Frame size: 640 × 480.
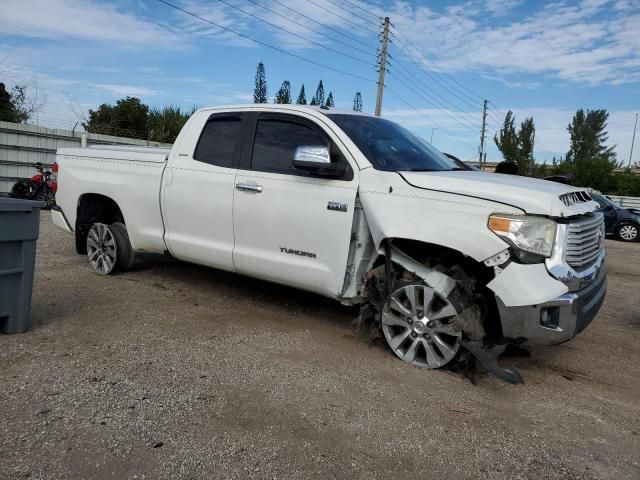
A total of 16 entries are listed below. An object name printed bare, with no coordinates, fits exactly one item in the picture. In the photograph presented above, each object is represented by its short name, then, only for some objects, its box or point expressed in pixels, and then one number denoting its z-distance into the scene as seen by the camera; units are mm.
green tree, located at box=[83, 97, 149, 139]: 21875
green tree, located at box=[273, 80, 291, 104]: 37688
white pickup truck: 3645
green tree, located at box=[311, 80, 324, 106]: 44806
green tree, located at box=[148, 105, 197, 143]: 20094
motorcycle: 13266
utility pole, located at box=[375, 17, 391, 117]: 28177
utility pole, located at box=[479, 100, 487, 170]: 59544
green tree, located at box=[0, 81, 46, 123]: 17103
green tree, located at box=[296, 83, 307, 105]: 43656
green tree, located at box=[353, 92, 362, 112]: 46875
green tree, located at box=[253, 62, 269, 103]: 38625
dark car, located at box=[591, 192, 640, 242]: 17656
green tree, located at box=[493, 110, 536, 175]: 58125
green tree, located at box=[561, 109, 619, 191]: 77375
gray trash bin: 4090
